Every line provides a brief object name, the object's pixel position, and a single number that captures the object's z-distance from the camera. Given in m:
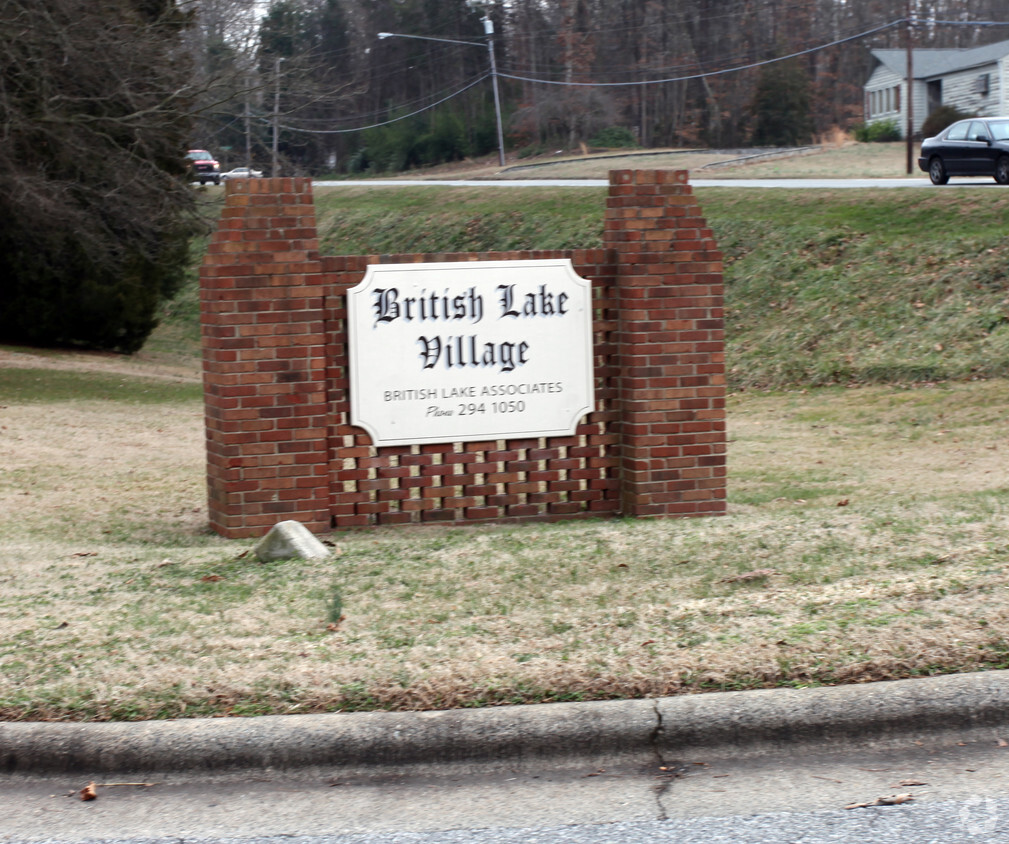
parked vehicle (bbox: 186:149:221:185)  44.55
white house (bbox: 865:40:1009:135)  51.20
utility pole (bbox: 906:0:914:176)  31.58
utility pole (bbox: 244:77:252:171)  18.98
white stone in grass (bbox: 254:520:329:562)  6.26
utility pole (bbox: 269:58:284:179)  19.09
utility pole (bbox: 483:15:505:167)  48.80
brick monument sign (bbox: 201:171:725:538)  6.98
